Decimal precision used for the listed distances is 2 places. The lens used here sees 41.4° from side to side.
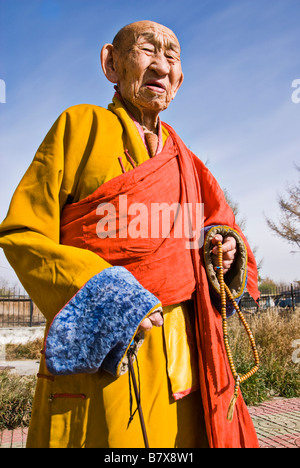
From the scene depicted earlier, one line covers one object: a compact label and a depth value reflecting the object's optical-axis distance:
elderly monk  1.30
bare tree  21.83
